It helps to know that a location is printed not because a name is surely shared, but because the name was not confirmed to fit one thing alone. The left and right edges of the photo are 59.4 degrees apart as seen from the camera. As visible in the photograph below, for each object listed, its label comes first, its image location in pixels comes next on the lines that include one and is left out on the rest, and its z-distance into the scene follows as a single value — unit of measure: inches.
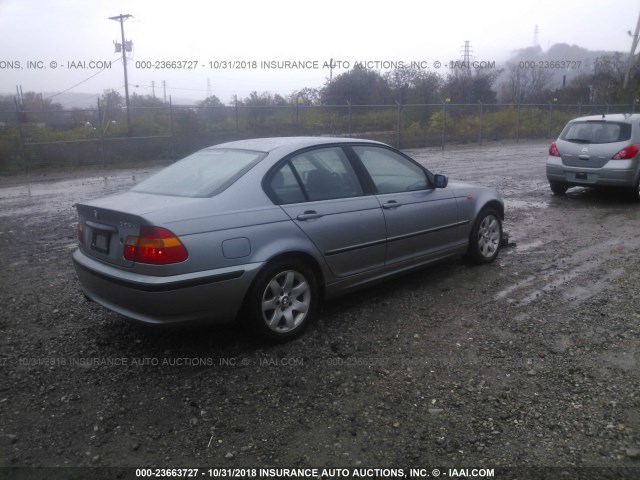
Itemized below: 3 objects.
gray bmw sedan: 148.1
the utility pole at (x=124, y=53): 1272.1
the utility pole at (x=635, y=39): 1358.3
